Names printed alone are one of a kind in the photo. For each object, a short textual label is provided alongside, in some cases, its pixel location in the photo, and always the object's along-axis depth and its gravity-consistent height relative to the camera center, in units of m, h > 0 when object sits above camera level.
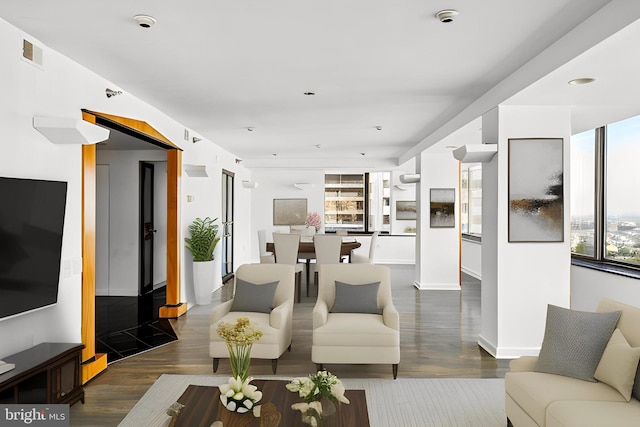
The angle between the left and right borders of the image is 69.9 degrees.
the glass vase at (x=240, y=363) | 2.70 -0.90
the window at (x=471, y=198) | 10.41 +0.38
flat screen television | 2.96 -0.20
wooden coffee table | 2.43 -1.12
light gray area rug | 3.22 -1.45
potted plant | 6.83 -0.66
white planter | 6.82 -1.01
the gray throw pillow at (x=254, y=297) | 4.50 -0.83
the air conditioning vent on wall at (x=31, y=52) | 3.21 +1.15
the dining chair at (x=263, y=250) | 8.38 -0.71
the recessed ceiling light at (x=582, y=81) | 3.62 +1.07
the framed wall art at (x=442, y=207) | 8.43 +0.14
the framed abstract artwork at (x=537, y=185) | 4.47 +0.29
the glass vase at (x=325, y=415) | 2.20 -0.99
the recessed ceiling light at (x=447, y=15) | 2.88 +1.28
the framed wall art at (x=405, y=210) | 11.99 +0.11
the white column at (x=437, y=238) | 8.40 -0.43
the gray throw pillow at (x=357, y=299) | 4.43 -0.83
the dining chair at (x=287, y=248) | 7.34 -0.55
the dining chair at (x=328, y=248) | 7.31 -0.54
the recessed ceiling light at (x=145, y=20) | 2.97 +1.27
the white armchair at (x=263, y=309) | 4.07 -0.92
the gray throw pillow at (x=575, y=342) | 2.77 -0.79
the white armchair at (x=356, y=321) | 3.94 -0.96
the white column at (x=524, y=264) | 4.48 -0.48
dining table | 7.68 -0.59
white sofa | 2.31 -1.01
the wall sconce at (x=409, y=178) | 8.52 +0.68
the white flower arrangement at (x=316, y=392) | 2.20 -0.91
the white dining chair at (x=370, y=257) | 8.32 -0.80
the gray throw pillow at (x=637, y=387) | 2.50 -0.95
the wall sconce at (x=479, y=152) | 4.55 +0.62
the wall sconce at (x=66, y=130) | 3.29 +0.61
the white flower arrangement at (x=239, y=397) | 2.43 -0.98
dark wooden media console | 2.70 -1.05
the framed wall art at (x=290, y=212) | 11.77 +0.05
